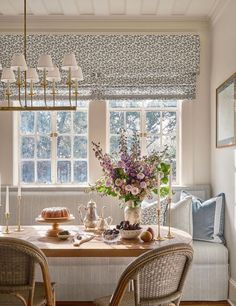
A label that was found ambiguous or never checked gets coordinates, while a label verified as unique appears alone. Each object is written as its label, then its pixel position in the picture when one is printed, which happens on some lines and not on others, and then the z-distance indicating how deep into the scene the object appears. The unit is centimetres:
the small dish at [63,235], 279
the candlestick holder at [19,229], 312
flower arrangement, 283
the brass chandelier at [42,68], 288
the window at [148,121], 466
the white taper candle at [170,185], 279
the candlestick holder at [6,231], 301
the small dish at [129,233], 281
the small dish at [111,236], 274
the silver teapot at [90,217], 316
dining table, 254
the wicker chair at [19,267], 201
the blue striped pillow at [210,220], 393
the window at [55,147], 466
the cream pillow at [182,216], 389
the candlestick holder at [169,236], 285
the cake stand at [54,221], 295
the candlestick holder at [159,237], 279
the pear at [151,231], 278
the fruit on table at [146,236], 272
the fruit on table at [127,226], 284
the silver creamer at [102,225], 311
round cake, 296
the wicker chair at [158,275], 188
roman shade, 448
